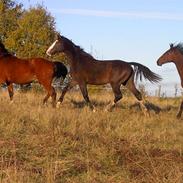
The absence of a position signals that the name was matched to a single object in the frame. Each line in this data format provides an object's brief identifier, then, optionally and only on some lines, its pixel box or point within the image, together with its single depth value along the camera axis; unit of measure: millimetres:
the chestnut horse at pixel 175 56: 17109
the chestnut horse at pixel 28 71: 16828
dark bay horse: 16609
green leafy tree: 32875
